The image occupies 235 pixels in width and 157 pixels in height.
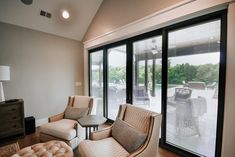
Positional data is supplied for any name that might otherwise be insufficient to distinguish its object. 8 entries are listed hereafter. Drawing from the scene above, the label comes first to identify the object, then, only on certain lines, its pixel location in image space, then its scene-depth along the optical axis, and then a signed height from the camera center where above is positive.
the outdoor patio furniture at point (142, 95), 2.79 -0.45
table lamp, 2.56 -0.02
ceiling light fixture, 3.31 +1.56
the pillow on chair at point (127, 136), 1.54 -0.79
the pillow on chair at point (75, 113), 2.70 -0.81
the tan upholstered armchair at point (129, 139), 1.52 -0.86
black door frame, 1.70 +0.20
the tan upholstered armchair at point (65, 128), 2.22 -0.96
